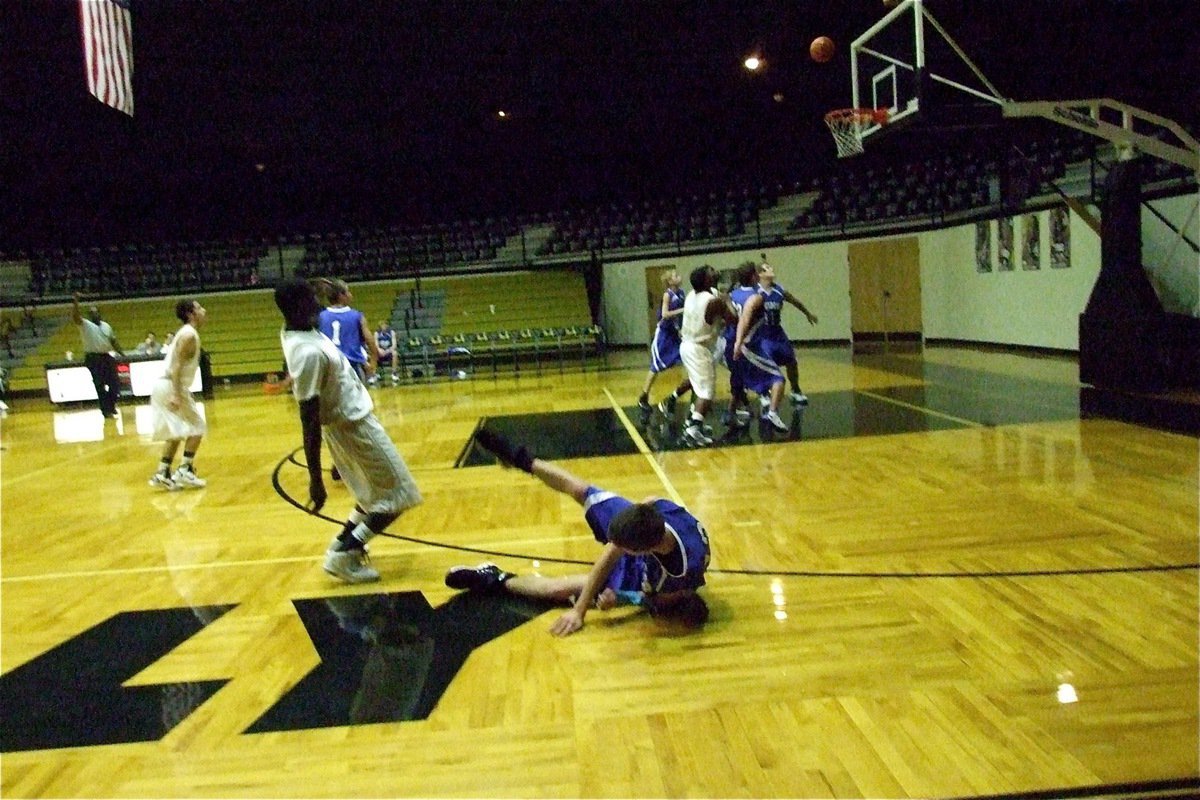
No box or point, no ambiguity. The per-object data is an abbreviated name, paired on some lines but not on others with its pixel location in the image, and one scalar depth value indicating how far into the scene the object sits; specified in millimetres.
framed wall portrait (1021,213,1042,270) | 14555
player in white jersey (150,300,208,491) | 7082
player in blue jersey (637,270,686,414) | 10047
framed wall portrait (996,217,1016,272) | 15398
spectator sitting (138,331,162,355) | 17969
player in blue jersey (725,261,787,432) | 8236
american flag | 7812
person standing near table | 13984
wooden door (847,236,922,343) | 19047
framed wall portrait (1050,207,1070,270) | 13719
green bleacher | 21078
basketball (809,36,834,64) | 9102
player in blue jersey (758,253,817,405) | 8820
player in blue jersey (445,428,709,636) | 3332
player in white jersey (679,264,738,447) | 7941
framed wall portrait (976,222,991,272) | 16109
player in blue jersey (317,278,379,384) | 7703
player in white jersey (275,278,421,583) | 4316
